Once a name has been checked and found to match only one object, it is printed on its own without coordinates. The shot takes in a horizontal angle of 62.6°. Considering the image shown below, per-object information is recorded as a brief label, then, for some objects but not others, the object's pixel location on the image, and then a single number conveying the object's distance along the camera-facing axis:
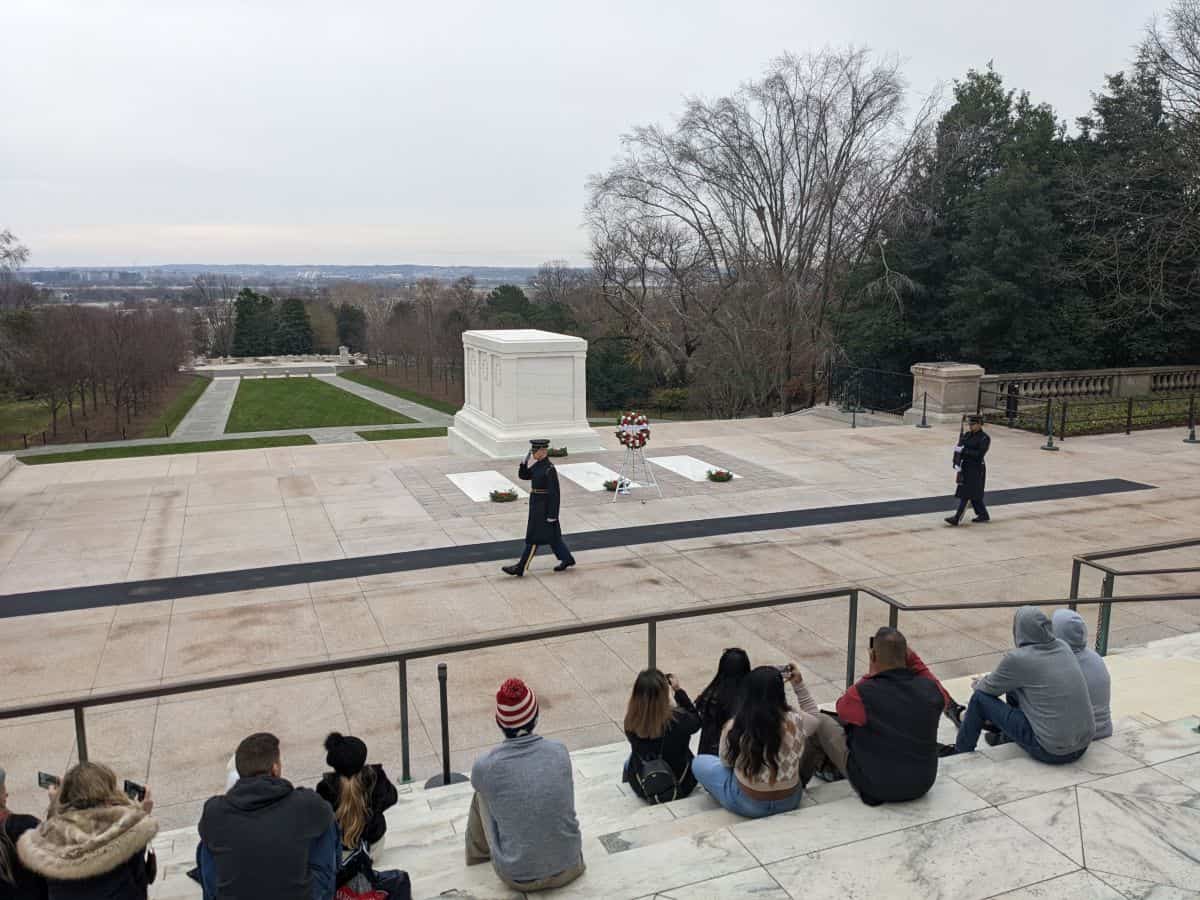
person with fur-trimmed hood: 3.50
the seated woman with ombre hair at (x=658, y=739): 5.16
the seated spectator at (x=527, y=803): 4.19
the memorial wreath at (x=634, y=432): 14.95
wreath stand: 15.16
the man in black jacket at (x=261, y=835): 3.72
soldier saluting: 10.77
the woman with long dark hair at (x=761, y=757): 4.73
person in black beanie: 4.29
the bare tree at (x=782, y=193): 32.81
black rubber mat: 10.30
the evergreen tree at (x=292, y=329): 108.25
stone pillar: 22.02
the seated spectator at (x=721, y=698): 5.41
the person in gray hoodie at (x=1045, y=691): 5.30
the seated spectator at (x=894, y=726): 4.84
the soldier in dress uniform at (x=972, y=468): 12.79
